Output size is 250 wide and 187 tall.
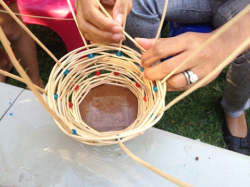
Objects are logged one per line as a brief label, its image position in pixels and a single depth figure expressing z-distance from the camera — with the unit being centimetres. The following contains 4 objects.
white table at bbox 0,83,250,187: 51
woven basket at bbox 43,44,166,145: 45
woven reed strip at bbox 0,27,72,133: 26
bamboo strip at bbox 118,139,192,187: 27
